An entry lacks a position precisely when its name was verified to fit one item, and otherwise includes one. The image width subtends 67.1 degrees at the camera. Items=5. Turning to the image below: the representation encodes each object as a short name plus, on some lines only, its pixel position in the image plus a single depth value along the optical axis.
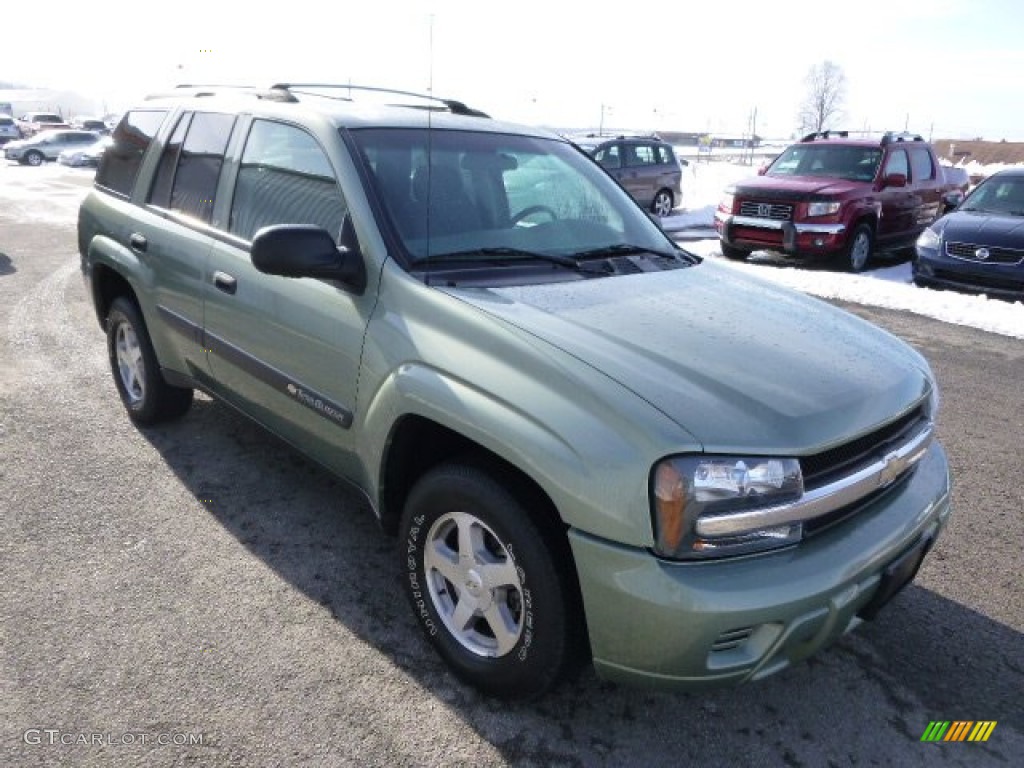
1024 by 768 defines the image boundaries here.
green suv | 1.97
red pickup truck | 10.38
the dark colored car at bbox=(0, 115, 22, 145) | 43.09
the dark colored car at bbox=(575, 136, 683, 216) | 16.61
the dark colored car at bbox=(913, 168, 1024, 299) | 8.27
